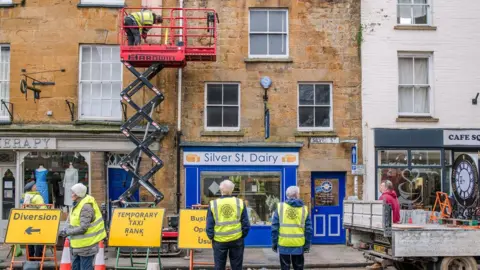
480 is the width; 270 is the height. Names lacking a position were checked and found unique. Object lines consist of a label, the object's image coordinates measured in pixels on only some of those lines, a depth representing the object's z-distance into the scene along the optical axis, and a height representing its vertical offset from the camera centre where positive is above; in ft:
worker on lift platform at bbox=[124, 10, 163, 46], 53.31 +11.17
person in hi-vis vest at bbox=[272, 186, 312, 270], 33.01 -4.44
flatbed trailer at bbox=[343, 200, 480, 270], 35.91 -5.61
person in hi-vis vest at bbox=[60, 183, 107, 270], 31.76 -4.28
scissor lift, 52.95 +7.88
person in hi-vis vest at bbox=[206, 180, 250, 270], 31.50 -4.07
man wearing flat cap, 46.24 -4.34
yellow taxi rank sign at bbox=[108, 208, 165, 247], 39.83 -5.21
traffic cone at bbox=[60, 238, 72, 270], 36.17 -6.63
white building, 58.80 +5.76
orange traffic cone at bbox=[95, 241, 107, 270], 36.27 -6.74
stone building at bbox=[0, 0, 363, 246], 57.62 +4.24
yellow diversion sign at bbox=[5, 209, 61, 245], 40.93 -5.35
